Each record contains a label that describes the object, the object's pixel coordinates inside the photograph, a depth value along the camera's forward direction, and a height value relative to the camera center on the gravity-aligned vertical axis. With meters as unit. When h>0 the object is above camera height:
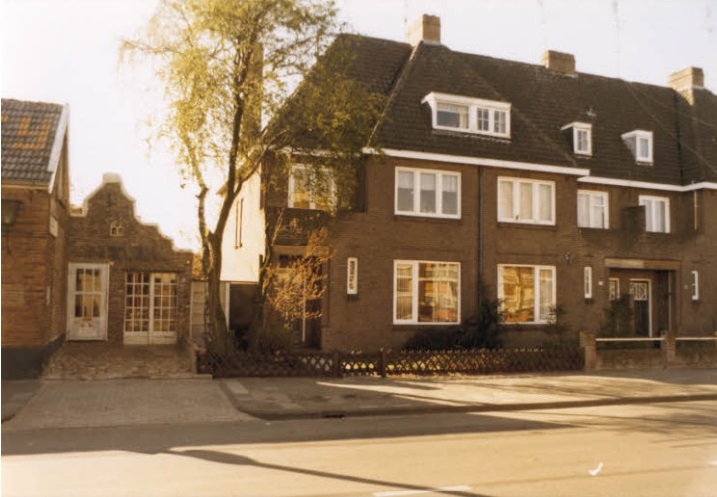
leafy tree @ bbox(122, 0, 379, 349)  15.79 +4.92
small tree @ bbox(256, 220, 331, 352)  17.77 +0.05
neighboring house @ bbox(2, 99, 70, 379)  15.14 +1.00
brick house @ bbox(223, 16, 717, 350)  21.36 +3.13
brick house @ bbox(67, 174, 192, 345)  22.64 +0.46
